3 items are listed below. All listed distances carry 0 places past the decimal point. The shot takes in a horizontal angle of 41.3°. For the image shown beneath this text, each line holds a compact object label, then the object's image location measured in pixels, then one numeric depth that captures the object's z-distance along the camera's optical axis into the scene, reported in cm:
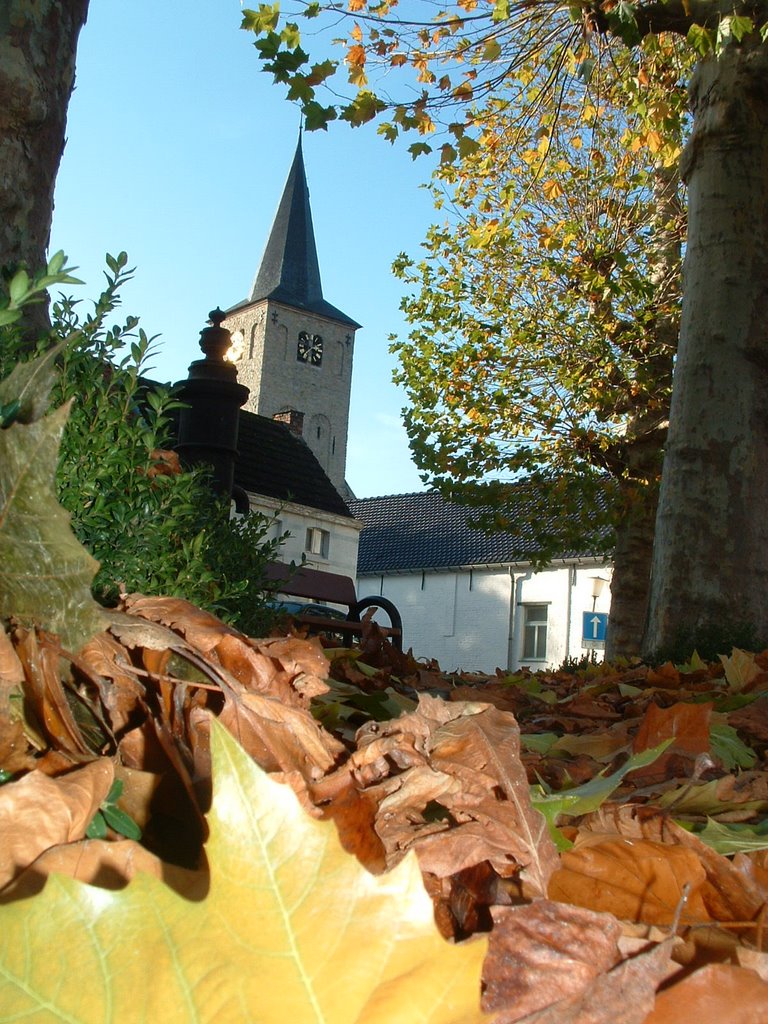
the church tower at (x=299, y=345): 7575
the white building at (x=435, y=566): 3731
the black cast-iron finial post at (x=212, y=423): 552
